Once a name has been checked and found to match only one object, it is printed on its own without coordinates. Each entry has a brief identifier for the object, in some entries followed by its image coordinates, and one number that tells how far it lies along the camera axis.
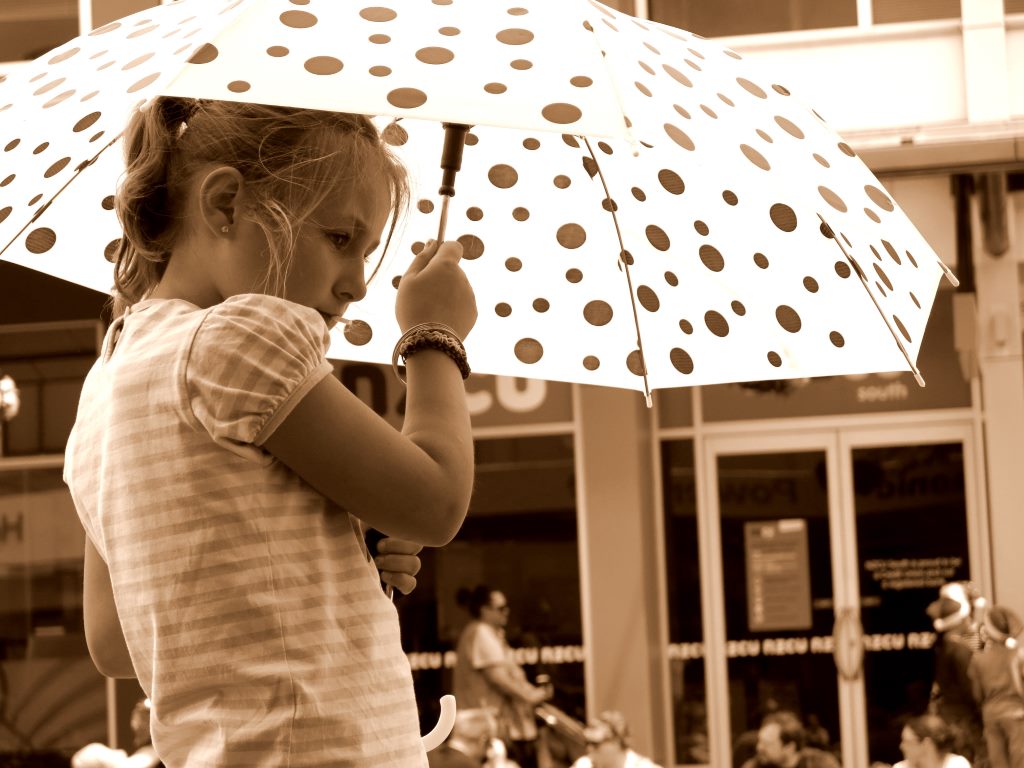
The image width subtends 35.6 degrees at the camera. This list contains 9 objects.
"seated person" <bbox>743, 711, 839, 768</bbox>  9.08
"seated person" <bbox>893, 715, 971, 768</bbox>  8.11
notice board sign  11.52
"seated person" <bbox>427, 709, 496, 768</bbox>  8.18
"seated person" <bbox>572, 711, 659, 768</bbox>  8.91
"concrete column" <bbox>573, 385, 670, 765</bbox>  11.34
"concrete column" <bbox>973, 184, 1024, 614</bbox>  11.28
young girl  1.45
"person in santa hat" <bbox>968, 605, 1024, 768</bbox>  8.91
